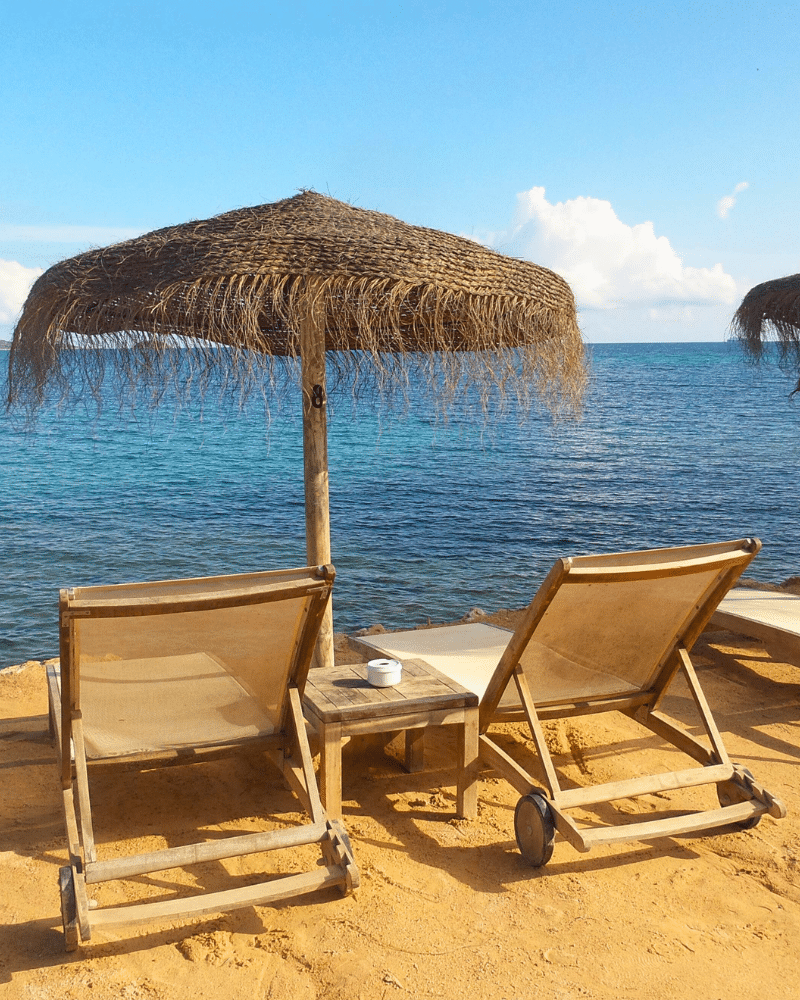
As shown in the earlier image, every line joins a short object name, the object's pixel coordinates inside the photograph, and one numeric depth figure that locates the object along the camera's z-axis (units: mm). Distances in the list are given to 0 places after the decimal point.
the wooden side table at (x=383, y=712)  2957
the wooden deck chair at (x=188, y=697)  2309
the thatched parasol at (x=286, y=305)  3262
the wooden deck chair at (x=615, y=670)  2715
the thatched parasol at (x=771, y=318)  5645
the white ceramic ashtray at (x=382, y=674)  3215
